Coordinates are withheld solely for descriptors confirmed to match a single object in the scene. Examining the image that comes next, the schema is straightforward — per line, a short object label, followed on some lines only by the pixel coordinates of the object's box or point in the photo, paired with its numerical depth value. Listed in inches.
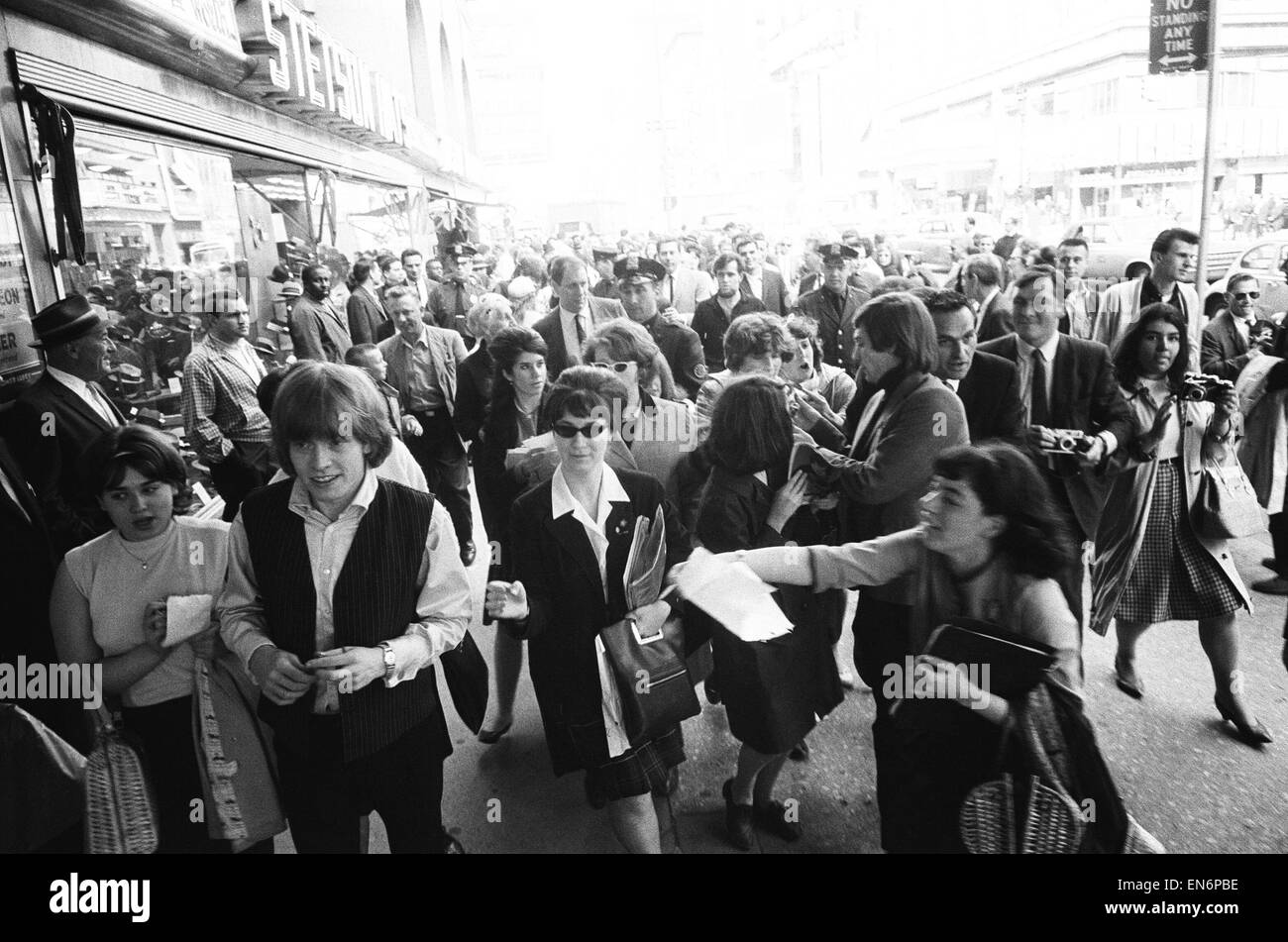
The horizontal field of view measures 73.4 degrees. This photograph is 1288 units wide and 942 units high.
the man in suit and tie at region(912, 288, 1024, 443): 134.7
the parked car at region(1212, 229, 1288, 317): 299.4
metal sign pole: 211.0
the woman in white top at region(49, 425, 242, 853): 86.1
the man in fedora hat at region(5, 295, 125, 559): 120.5
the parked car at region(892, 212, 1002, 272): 701.3
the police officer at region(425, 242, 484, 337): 299.7
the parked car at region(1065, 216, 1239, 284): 508.2
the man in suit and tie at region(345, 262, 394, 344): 274.7
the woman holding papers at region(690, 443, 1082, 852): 76.4
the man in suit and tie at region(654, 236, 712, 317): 324.5
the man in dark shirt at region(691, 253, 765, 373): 253.1
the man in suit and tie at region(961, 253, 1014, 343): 201.9
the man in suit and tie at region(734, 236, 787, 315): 299.6
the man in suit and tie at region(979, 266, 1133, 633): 138.6
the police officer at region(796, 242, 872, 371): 241.9
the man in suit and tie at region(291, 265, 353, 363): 244.1
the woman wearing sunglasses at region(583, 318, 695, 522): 140.3
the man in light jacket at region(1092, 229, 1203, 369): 204.5
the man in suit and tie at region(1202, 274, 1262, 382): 207.3
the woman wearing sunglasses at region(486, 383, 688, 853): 96.7
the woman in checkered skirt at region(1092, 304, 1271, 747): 133.9
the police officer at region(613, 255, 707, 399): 205.9
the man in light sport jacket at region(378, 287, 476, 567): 201.8
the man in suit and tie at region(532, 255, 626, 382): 196.9
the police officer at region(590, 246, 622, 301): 396.2
